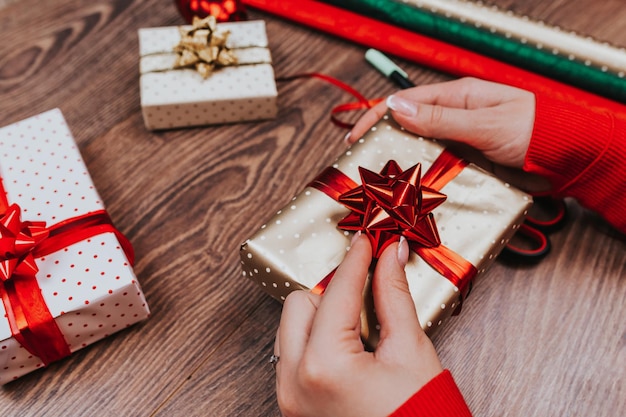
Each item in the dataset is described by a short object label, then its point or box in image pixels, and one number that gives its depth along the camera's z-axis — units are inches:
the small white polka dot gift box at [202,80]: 29.4
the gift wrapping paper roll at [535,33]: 30.9
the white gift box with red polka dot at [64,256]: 22.0
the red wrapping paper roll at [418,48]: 31.5
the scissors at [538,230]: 26.5
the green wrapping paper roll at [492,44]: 31.1
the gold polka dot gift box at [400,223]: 21.2
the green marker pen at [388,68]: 32.5
